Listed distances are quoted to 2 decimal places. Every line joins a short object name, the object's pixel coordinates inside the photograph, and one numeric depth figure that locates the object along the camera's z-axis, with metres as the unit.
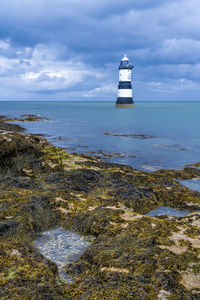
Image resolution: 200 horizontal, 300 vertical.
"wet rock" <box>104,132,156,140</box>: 33.75
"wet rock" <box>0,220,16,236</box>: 6.21
